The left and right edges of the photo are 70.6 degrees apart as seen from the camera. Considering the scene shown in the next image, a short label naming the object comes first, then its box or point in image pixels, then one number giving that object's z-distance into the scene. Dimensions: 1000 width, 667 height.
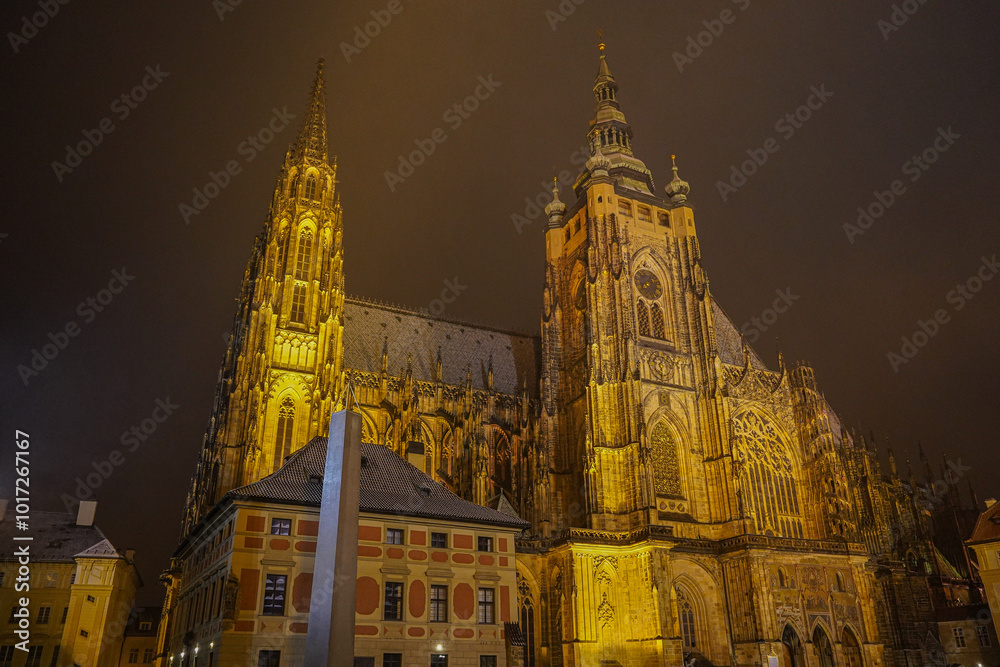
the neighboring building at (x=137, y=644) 61.31
